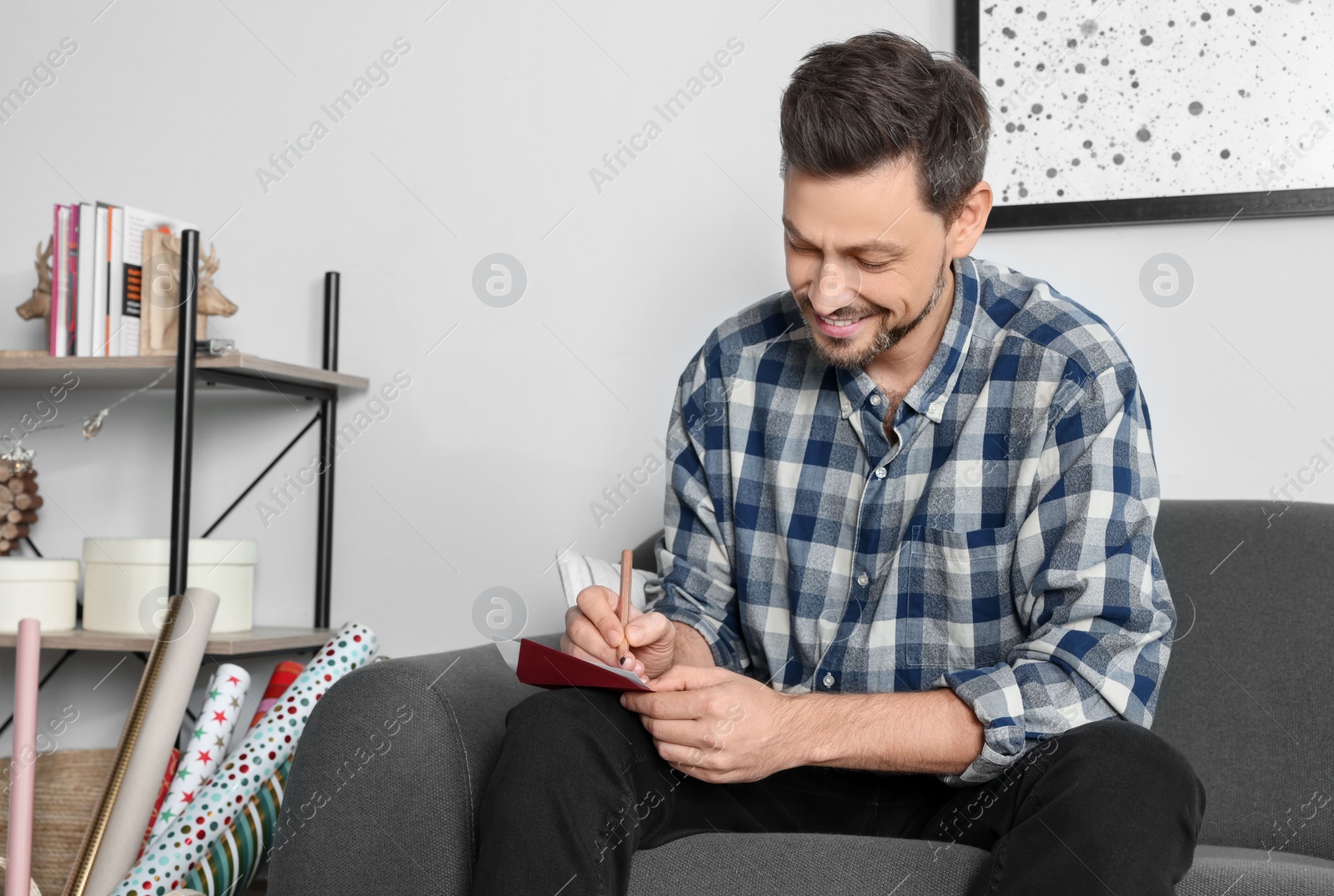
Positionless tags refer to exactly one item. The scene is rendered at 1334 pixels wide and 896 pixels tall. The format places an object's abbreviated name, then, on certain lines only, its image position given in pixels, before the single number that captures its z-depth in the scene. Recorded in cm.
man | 95
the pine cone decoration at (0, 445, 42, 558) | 202
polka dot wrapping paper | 139
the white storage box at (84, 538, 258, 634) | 175
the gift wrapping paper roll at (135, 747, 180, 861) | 162
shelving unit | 172
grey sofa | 99
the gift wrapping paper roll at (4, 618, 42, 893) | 128
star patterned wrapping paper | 159
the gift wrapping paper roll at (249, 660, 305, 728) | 175
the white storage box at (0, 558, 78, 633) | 179
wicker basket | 171
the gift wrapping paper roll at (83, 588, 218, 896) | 149
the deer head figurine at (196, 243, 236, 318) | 185
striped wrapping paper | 144
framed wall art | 161
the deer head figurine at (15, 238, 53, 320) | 192
